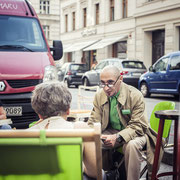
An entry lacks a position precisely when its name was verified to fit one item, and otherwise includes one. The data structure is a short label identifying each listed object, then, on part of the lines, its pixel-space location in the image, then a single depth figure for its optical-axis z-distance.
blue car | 13.39
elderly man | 3.37
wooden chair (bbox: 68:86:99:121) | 6.20
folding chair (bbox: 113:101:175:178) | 3.83
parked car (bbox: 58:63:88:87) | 22.20
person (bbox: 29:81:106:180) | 2.33
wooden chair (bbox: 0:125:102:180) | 1.70
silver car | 16.84
